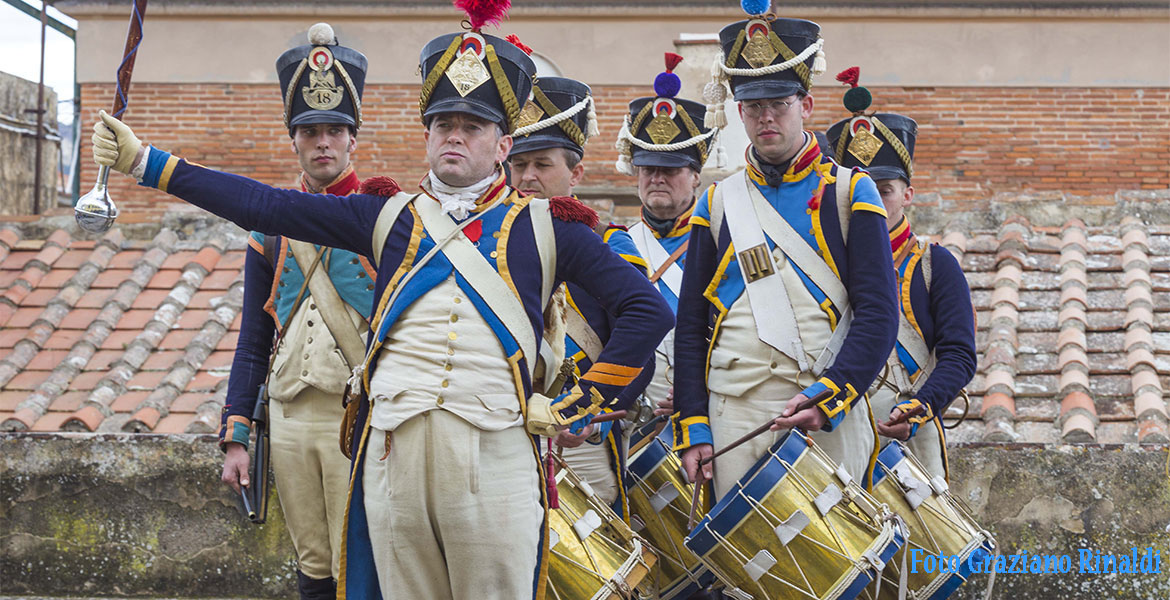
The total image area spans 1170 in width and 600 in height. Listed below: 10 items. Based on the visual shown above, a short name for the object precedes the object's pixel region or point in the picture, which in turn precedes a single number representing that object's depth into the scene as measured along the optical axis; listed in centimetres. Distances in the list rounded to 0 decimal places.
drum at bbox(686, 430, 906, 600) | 834
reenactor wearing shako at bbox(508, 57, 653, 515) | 1022
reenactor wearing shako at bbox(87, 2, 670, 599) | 712
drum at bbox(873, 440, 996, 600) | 911
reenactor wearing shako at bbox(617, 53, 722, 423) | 1173
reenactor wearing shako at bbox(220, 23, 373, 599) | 946
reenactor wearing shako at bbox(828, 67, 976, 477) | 1060
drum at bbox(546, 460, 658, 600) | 828
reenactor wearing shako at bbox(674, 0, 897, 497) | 891
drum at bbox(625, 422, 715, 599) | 1026
